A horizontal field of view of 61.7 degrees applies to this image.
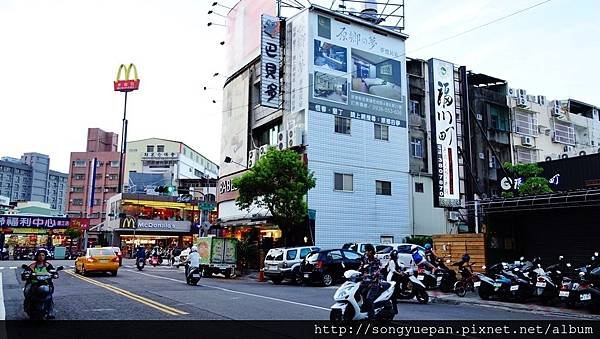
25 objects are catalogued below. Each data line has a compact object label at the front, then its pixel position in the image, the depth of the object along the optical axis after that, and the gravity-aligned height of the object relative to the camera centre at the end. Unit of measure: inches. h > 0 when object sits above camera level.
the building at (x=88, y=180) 3617.1 +436.3
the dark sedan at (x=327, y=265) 800.1 -38.8
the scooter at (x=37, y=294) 387.5 -42.2
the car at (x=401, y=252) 814.5 -17.4
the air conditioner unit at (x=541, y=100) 1658.5 +468.8
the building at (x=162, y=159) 3394.2 +557.3
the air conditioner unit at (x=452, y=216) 1317.7 +67.6
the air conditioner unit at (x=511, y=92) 1535.7 +463.1
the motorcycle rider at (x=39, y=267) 395.5 -22.3
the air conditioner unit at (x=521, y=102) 1520.7 +423.5
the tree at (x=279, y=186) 991.0 +108.9
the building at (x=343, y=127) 1146.7 +276.7
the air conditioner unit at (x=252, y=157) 1298.0 +214.9
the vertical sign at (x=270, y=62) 1178.0 +419.4
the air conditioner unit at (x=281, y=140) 1185.4 +237.6
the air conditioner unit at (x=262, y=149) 1259.8 +229.9
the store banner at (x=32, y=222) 1977.1 +69.8
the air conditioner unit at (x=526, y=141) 1533.0 +307.4
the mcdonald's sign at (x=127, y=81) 2596.0 +817.2
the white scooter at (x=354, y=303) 345.4 -43.6
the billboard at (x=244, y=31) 1349.7 +594.5
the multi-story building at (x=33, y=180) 4995.1 +613.9
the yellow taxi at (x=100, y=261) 954.7 -40.6
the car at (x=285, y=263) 844.0 -37.9
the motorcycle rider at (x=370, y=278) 357.7 -26.3
